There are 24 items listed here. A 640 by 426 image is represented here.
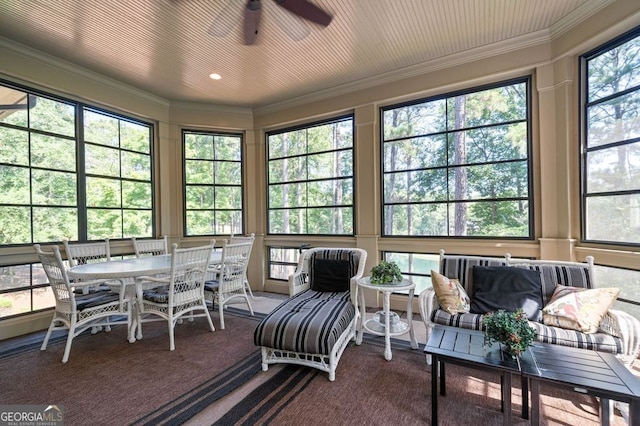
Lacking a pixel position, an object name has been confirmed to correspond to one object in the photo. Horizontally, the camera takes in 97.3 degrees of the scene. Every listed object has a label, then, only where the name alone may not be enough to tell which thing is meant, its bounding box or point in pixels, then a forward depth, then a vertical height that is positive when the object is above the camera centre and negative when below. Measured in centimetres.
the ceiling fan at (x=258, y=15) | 232 +173
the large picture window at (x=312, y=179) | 448 +58
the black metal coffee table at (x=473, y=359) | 158 -89
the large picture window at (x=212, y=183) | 496 +57
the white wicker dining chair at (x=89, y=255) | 328 -48
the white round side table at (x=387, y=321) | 265 -115
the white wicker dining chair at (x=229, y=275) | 346 -81
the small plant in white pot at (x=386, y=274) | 281 -63
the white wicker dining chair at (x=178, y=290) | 290 -82
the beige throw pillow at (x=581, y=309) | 212 -78
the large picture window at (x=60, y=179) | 325 +50
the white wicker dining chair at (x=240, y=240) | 456 -42
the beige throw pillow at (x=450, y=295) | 250 -77
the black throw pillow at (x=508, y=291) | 244 -73
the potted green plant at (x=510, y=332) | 163 -72
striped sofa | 198 -85
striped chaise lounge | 226 -92
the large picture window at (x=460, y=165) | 336 +60
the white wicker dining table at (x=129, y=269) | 265 -54
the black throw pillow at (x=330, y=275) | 324 -73
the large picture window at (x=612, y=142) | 254 +63
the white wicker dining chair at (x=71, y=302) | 261 -86
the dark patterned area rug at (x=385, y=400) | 183 -135
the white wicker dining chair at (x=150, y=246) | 402 -46
